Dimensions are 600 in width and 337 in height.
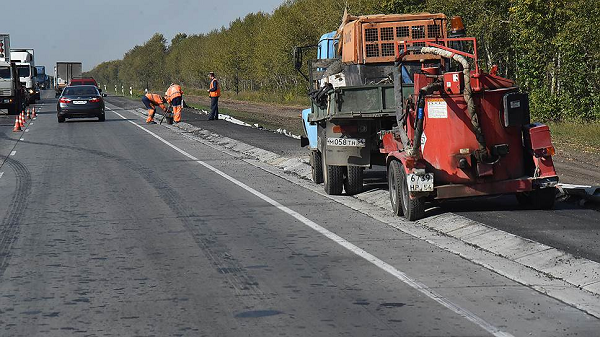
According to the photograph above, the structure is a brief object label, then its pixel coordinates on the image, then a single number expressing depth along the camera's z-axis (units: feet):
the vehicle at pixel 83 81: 253.71
